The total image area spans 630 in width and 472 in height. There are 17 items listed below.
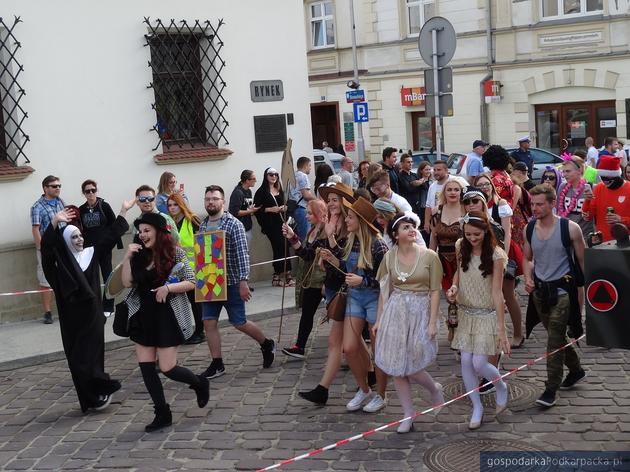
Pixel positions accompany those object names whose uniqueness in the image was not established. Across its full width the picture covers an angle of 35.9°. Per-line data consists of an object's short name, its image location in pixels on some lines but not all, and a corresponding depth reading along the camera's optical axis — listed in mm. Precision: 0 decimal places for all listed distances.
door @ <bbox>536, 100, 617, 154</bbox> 28734
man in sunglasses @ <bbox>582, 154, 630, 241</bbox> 9234
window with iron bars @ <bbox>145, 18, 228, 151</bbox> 12594
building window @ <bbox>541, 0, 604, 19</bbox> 28656
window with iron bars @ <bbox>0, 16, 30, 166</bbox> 11250
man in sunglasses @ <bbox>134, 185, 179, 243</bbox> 9170
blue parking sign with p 24141
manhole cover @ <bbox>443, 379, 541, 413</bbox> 7391
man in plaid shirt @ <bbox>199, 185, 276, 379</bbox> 8695
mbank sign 32281
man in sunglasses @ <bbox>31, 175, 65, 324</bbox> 10961
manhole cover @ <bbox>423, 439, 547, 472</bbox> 6219
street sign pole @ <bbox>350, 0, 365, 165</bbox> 33188
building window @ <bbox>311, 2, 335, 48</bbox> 35094
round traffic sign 12672
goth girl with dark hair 7289
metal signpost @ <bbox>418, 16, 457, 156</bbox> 12703
